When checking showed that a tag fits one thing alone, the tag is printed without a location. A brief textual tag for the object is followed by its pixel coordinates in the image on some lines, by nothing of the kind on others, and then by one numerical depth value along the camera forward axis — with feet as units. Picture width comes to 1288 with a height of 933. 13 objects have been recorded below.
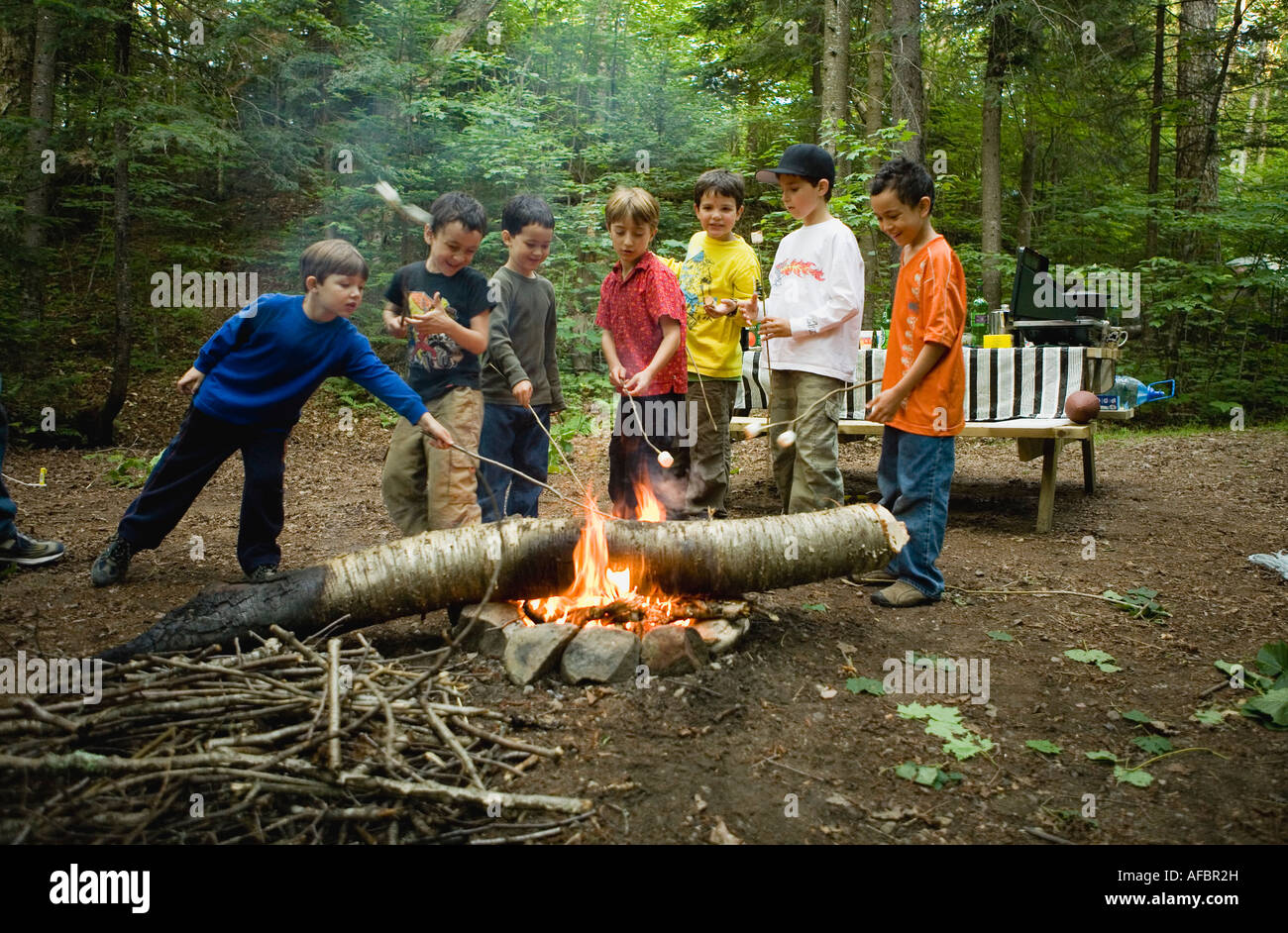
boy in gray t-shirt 13.48
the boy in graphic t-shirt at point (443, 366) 12.94
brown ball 17.97
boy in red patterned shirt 13.55
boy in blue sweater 11.79
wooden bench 17.78
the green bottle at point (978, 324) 24.53
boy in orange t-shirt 12.42
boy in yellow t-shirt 14.71
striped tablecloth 19.11
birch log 10.52
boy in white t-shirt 13.62
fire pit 9.93
